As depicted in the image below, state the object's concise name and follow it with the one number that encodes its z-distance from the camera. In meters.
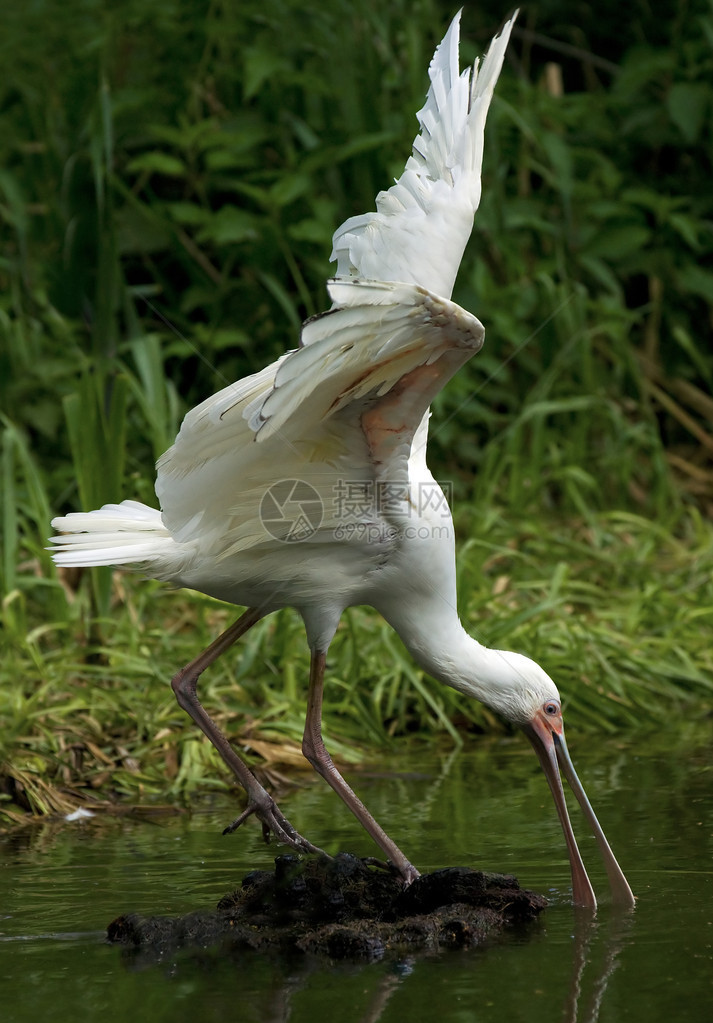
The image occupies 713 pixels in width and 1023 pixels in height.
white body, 9.54
